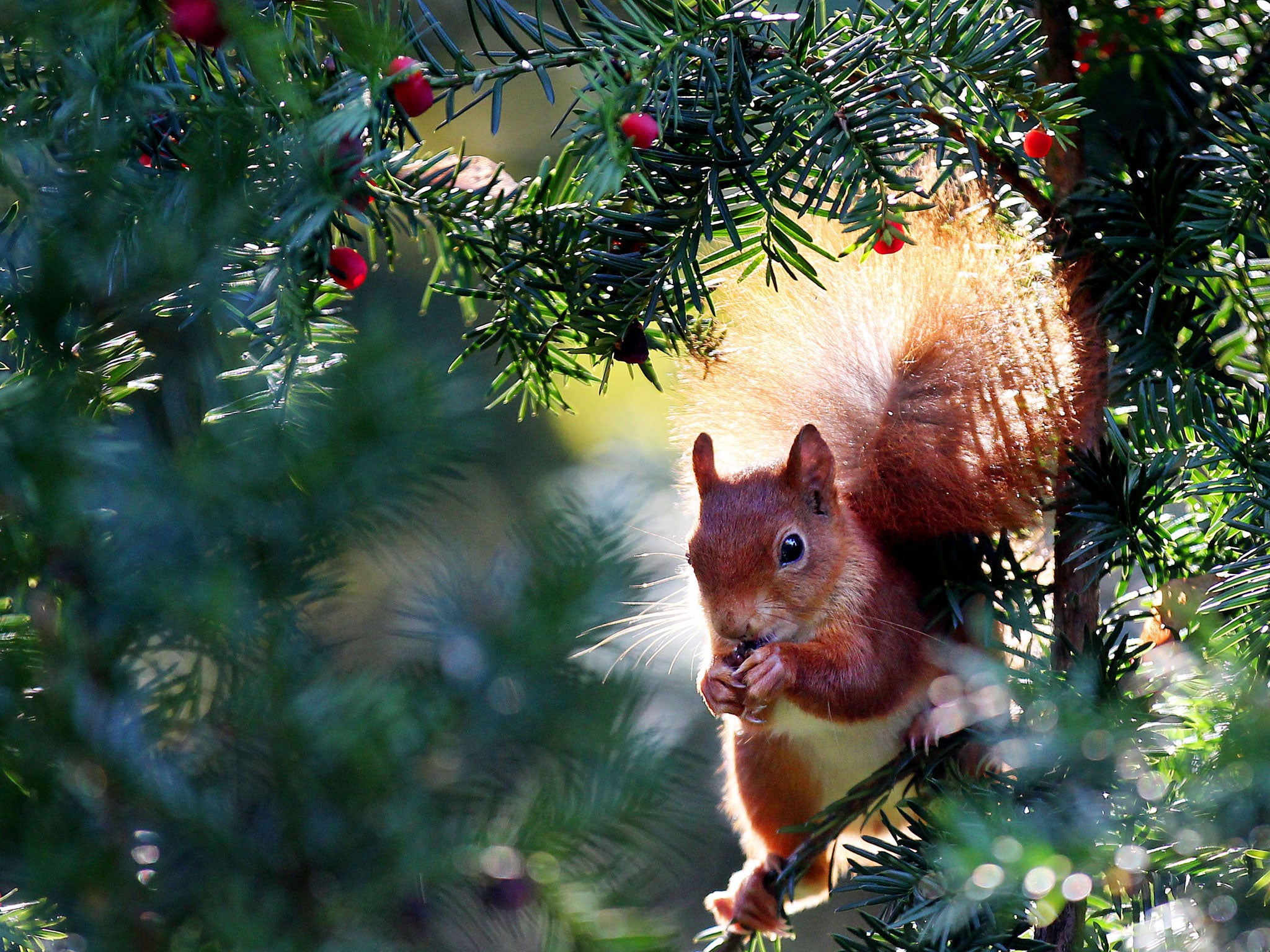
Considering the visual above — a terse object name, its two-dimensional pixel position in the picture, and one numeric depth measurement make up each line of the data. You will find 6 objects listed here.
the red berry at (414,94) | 2.78
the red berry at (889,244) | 2.81
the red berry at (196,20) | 1.88
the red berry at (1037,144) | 2.81
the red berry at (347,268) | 2.81
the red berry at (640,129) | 2.79
